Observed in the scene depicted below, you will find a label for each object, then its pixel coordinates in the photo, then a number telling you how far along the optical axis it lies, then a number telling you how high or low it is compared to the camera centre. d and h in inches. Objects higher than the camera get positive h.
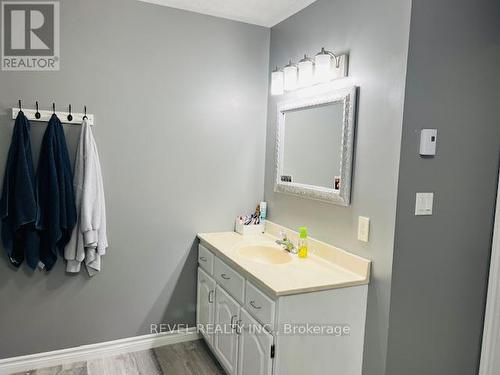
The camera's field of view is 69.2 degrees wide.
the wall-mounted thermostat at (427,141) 66.9 +4.7
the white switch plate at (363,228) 73.3 -13.2
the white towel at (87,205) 88.4 -13.3
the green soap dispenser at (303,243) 86.8 -20.1
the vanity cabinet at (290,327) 67.3 -33.5
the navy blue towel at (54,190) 84.6 -9.7
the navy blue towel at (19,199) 82.5 -11.9
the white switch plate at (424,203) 68.4 -7.0
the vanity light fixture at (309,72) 80.5 +21.4
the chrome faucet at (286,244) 92.1 -21.9
